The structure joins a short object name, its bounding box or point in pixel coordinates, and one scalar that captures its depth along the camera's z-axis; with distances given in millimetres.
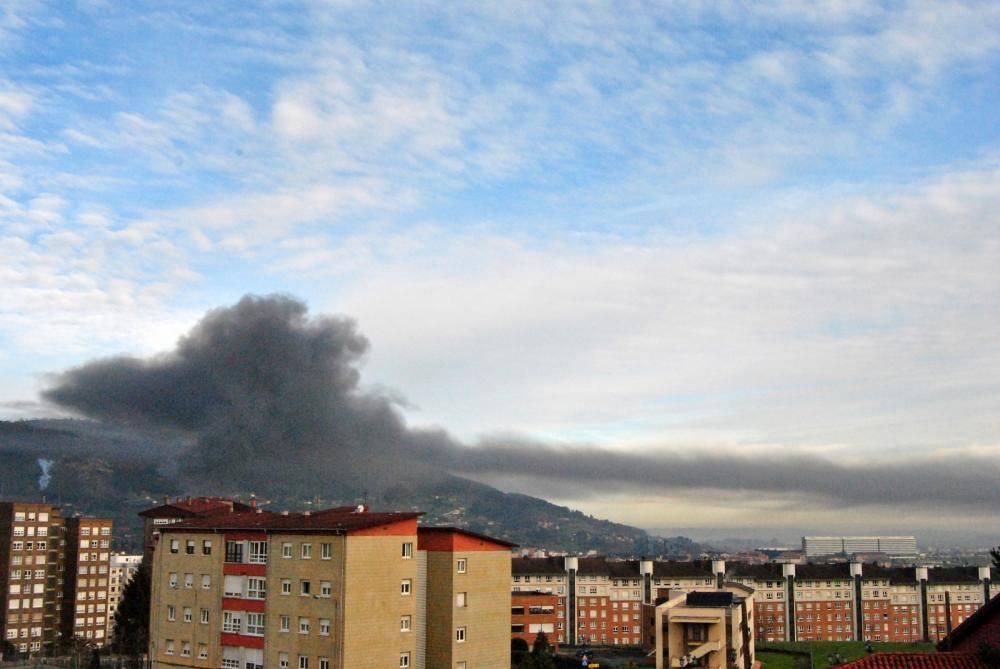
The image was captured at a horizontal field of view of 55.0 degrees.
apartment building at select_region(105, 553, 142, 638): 142738
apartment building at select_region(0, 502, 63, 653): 114375
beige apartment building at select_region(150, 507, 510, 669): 55938
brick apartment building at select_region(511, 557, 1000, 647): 144875
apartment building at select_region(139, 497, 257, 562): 116312
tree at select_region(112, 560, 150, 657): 93750
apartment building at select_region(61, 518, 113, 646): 124000
